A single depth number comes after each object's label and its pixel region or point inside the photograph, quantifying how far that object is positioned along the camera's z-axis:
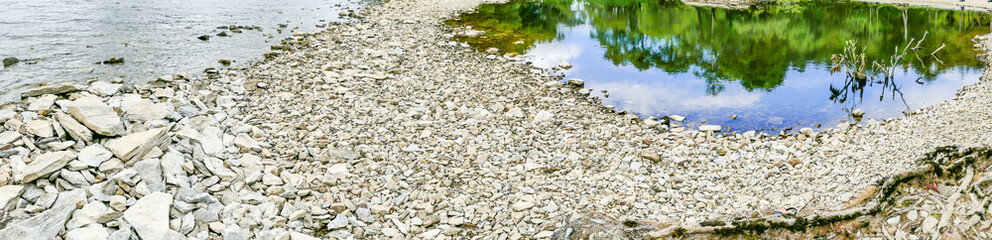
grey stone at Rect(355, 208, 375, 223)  8.95
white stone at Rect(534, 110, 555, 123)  14.24
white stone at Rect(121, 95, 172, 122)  11.07
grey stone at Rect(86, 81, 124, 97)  12.79
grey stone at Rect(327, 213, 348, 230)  8.64
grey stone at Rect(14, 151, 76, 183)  8.09
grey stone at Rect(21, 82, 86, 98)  11.59
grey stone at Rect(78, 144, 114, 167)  8.83
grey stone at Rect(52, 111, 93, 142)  9.56
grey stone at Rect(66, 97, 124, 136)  9.84
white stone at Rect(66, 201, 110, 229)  7.49
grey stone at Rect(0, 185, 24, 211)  7.50
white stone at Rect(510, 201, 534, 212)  9.22
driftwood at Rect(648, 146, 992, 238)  6.08
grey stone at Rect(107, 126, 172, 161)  9.19
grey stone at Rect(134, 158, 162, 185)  8.77
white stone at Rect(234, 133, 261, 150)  10.93
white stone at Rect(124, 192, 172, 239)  7.60
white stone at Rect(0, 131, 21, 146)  8.97
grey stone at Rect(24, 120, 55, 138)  9.44
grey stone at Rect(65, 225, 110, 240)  7.24
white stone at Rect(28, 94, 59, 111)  10.70
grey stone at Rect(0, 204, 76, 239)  7.18
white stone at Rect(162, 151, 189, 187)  8.96
